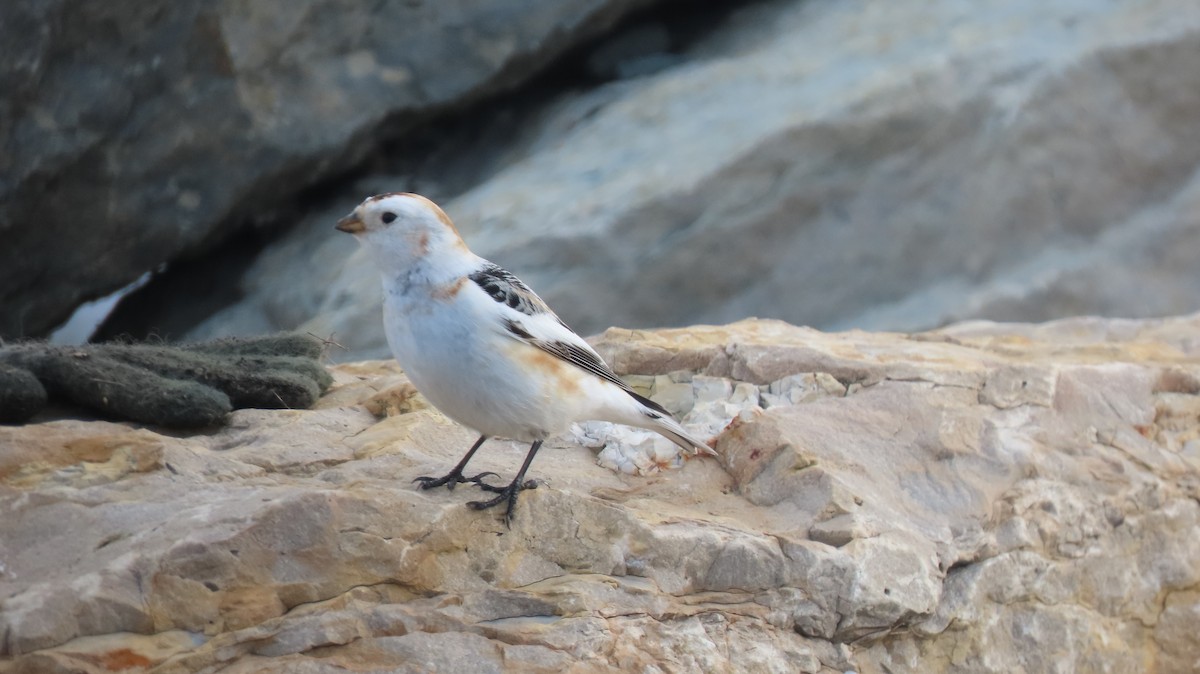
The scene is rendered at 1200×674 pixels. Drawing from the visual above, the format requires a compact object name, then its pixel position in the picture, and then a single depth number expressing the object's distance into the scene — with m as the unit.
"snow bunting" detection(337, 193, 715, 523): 6.86
